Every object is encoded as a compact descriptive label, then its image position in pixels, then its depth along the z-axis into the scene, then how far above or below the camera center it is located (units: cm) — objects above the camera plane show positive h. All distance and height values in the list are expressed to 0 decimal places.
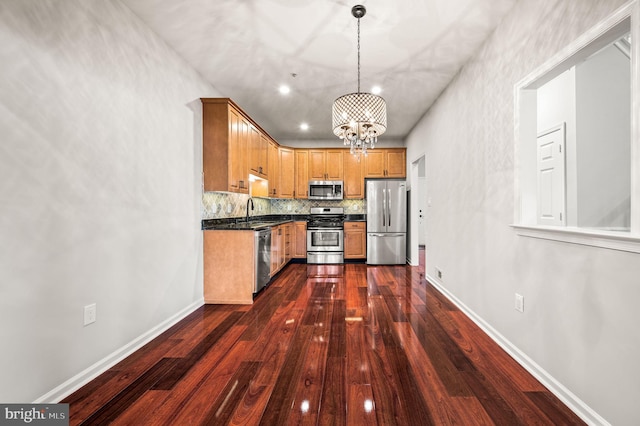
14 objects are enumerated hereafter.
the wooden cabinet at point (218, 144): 326 +76
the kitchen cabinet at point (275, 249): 425 -60
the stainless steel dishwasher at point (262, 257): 347 -59
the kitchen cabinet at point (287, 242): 515 -59
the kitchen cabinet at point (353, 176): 608 +73
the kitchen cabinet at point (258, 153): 406 +89
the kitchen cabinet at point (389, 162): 603 +101
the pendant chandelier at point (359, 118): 244 +80
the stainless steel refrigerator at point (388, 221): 566 -20
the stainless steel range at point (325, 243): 577 -65
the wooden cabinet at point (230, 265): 331 -62
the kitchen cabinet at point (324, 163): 611 +98
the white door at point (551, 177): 312 +38
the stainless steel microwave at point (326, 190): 607 +44
